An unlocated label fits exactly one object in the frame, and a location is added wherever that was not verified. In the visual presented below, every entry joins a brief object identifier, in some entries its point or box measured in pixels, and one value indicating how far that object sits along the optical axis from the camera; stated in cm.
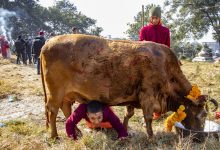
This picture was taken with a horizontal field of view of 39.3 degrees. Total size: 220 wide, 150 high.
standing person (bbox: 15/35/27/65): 2016
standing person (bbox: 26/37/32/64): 2134
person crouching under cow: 498
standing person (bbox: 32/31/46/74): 1482
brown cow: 502
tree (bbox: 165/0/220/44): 3844
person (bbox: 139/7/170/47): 693
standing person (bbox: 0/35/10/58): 2325
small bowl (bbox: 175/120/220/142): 481
